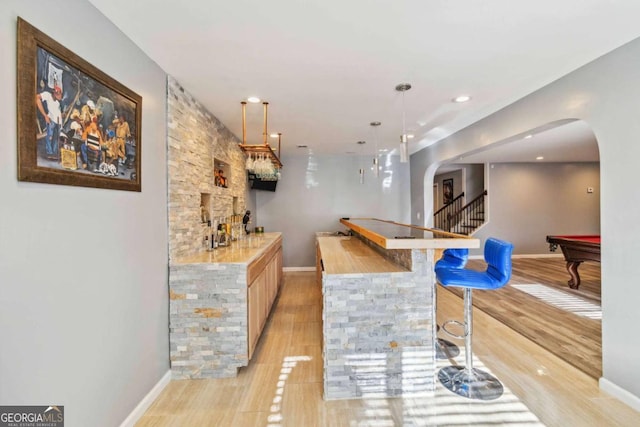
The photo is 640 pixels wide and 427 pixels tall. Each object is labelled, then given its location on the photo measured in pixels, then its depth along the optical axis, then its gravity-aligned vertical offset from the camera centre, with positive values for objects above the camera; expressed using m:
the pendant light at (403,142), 2.66 +0.64
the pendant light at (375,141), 3.73 +1.24
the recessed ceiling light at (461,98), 3.08 +1.23
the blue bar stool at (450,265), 2.88 -0.56
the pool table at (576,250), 4.53 -0.64
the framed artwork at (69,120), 1.25 +0.49
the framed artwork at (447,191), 10.23 +0.75
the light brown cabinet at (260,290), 2.66 -0.88
